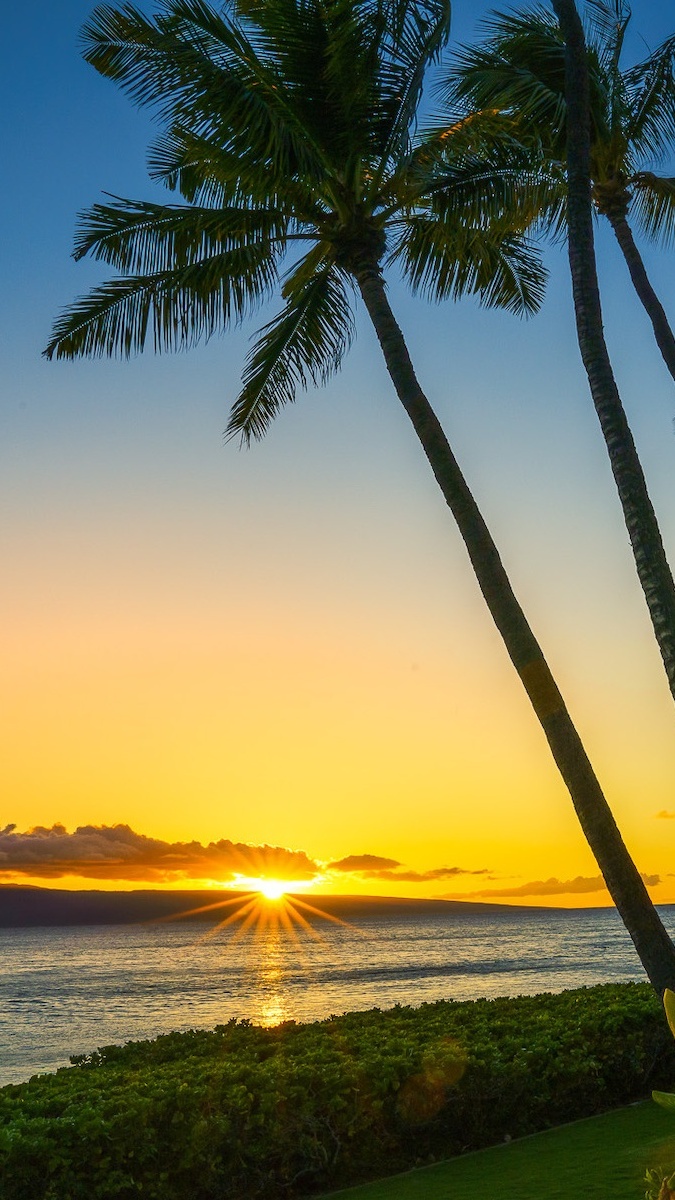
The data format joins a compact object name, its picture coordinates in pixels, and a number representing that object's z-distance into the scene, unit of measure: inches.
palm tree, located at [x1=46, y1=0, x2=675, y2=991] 388.5
